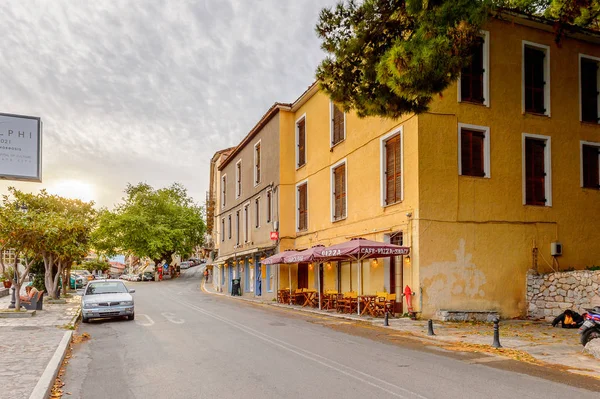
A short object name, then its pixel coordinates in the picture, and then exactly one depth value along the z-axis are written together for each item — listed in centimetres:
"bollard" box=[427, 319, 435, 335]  1405
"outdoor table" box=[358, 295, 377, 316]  1895
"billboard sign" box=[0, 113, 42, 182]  979
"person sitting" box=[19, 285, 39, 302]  2078
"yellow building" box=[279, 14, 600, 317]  1828
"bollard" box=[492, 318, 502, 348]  1178
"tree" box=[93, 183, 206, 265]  6812
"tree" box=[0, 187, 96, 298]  1945
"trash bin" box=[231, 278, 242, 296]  3822
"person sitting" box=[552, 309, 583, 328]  1595
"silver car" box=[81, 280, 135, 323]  1719
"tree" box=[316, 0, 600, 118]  1096
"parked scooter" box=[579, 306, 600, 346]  1130
